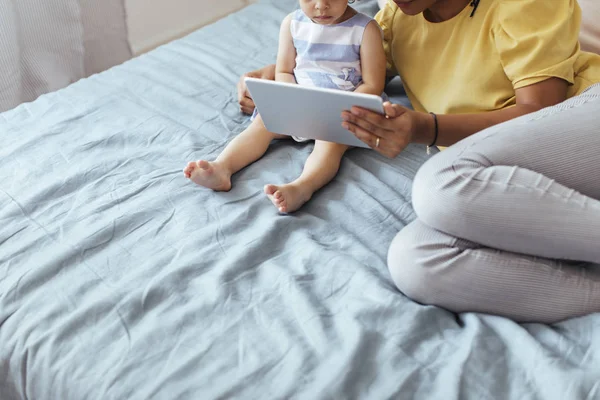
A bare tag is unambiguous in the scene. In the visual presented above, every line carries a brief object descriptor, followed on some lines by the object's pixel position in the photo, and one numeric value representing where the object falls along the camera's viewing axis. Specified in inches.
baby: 46.0
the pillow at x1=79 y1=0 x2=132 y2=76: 90.7
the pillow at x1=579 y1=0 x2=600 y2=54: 48.8
